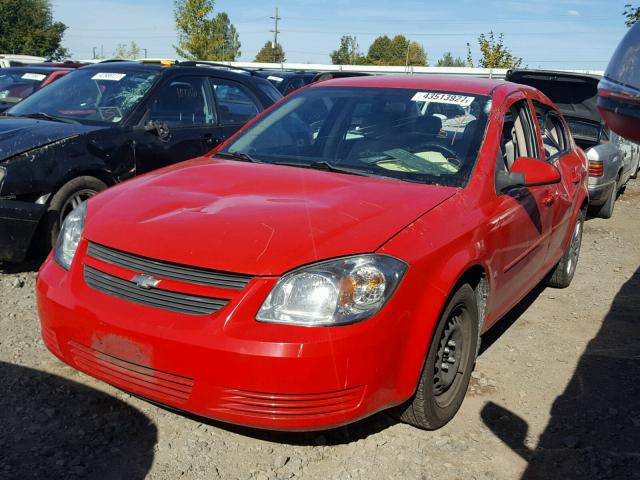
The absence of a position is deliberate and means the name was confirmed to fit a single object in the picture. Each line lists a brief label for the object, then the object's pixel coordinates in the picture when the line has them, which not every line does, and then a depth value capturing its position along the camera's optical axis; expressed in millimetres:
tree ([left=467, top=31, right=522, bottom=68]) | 30423
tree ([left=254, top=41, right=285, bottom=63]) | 103581
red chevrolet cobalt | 2555
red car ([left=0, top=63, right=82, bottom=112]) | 9721
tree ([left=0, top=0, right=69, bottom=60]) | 50344
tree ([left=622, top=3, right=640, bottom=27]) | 18375
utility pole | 77812
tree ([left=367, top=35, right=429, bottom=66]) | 104375
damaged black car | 4812
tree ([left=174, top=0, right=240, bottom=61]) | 37500
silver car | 8648
